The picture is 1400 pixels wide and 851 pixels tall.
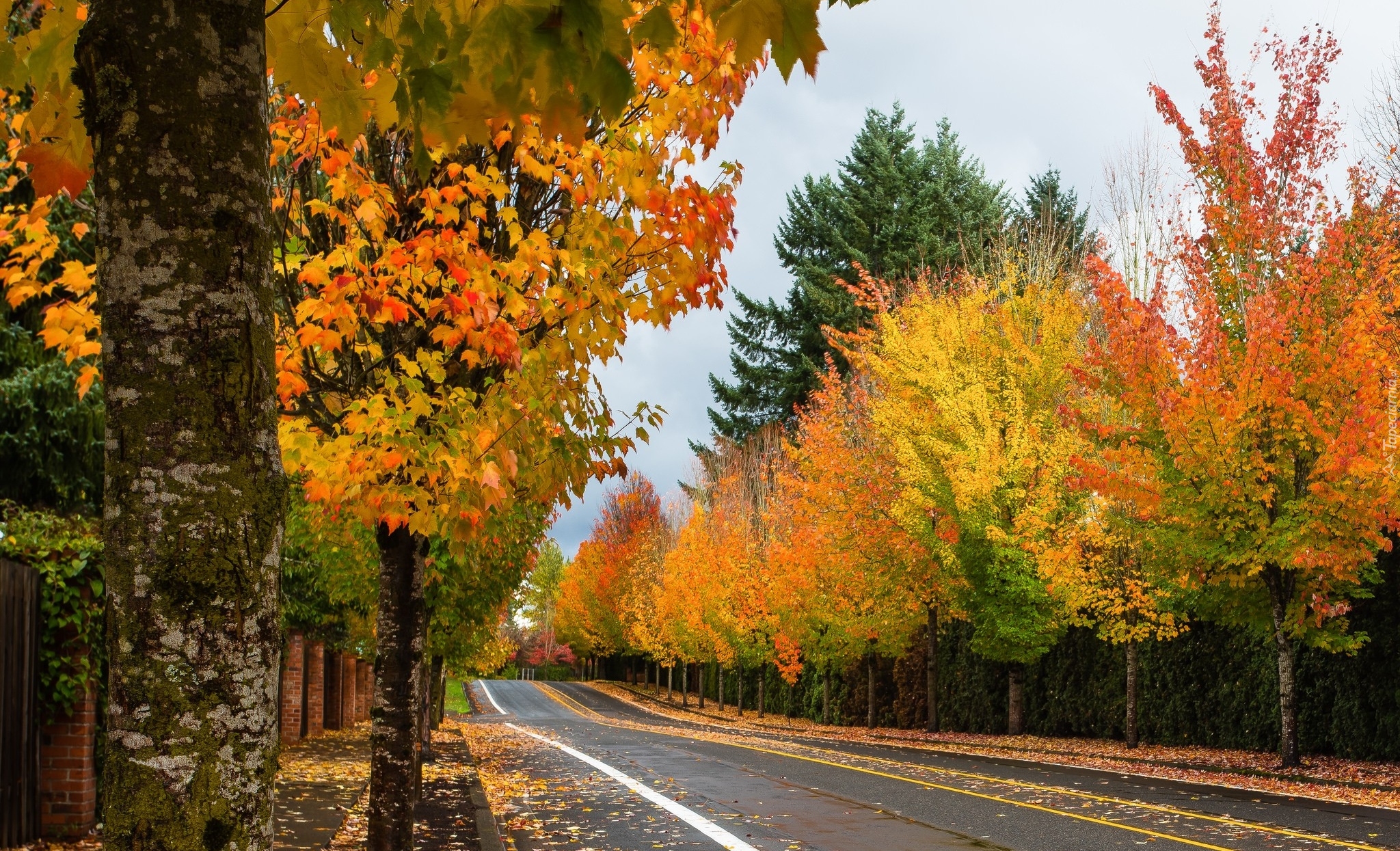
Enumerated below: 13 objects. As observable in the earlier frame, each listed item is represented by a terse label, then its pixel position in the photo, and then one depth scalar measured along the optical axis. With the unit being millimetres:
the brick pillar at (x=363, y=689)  38781
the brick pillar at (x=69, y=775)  8805
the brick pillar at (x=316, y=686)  24891
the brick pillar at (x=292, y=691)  20422
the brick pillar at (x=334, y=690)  29656
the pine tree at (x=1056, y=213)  42812
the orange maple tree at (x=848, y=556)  27297
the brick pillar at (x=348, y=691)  30828
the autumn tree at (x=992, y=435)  24453
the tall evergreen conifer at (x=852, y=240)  50031
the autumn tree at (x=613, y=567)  70375
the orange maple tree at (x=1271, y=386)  16359
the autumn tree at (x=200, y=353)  2576
